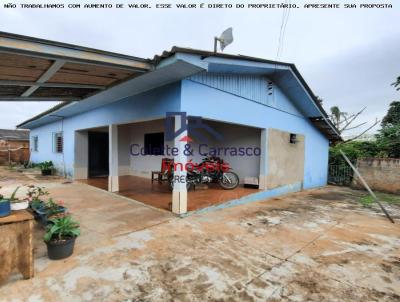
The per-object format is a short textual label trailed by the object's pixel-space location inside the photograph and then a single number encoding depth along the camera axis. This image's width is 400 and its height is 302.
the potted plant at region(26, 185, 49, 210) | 3.97
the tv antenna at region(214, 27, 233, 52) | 4.69
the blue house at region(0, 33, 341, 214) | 3.64
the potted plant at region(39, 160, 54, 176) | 10.40
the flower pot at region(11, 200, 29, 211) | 2.46
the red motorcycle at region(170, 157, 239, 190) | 6.68
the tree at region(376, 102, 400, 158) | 9.45
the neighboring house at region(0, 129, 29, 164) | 15.71
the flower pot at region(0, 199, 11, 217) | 2.26
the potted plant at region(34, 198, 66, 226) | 3.50
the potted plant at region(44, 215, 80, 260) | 2.67
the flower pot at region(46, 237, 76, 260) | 2.66
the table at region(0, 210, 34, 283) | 2.14
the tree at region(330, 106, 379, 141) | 14.65
